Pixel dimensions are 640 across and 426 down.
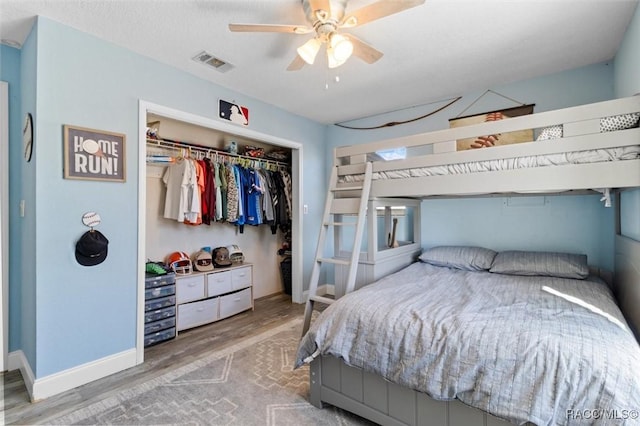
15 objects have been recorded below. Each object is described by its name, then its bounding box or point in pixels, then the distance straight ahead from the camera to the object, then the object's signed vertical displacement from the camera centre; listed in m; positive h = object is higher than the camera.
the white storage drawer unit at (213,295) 3.03 -0.90
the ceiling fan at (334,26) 1.56 +1.08
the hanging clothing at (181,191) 3.08 +0.24
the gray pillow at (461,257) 2.65 -0.40
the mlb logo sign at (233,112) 2.98 +1.06
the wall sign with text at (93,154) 2.04 +0.44
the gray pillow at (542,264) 2.27 -0.41
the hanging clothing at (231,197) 3.44 +0.20
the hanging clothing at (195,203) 3.10 +0.12
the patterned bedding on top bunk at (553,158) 1.61 +0.34
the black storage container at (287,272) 4.41 -0.87
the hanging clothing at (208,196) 3.24 +0.20
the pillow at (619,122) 1.61 +0.51
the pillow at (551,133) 1.80 +0.50
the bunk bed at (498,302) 1.16 -0.51
